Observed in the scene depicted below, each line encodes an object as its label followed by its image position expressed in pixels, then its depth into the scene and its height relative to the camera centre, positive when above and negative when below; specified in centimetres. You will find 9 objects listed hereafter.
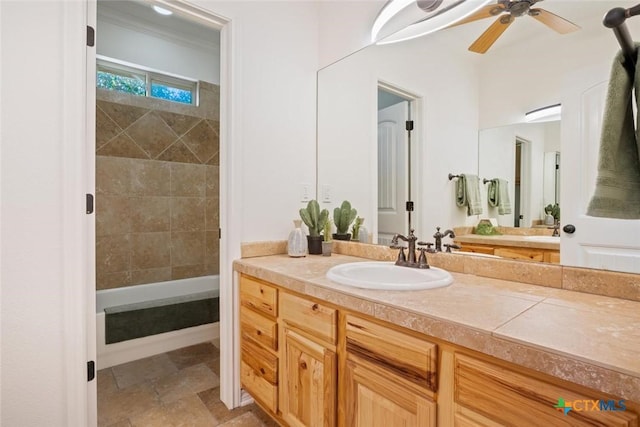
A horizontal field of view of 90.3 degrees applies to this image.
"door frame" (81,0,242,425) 174 +4
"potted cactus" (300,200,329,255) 194 -10
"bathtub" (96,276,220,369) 217 -95
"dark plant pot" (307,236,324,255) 194 -23
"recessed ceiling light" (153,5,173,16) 261 +162
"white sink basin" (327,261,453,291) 108 -27
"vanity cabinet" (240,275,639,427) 67 -48
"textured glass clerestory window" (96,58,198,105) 275 +115
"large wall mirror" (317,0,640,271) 117 +46
